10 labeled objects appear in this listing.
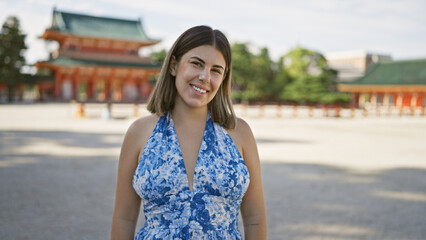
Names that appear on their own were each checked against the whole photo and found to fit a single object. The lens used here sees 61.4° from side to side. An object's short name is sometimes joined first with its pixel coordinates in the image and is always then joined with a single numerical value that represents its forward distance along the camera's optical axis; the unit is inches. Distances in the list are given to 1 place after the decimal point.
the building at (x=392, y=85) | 1264.8
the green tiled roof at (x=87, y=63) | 1214.3
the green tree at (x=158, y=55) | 1733.0
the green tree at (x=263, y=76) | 1497.3
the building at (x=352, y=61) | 2144.7
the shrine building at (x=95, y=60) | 1256.8
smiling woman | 56.3
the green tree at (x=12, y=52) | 1164.5
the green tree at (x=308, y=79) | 1343.5
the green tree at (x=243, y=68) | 1449.3
